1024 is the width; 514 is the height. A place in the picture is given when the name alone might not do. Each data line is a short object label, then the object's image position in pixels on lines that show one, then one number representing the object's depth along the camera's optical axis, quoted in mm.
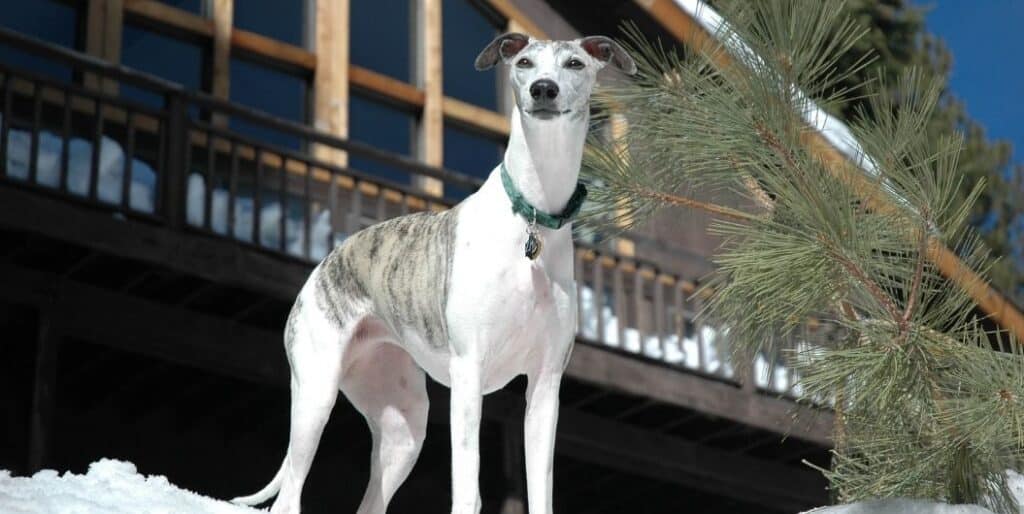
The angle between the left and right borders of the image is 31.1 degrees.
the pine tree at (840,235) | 5590
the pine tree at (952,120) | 24000
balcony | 10609
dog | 5496
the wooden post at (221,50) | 13266
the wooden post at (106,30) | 12680
